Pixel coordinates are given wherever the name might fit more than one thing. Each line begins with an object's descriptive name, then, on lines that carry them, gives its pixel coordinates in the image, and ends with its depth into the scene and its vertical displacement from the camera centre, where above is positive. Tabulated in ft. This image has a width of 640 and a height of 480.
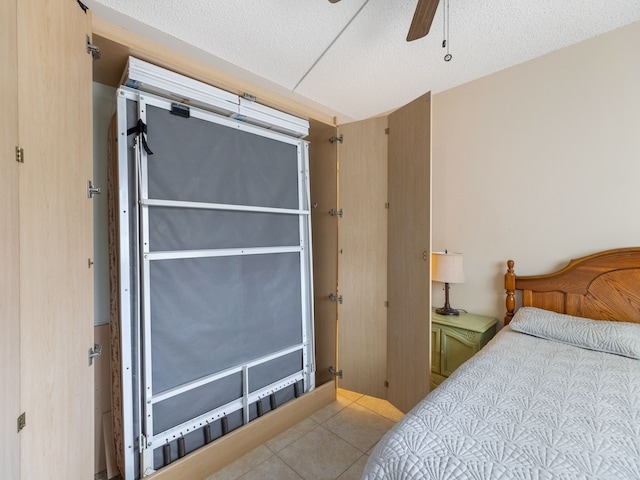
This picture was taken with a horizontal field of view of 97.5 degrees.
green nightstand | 6.93 -2.59
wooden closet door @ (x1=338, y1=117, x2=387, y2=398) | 7.42 -0.50
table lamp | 7.45 -0.82
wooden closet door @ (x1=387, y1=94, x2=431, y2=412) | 6.26 -0.36
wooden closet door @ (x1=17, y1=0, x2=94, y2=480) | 2.83 +0.03
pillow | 5.07 -1.88
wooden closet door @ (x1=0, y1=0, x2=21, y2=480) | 2.42 -0.08
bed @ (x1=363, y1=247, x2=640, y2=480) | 2.72 -2.17
